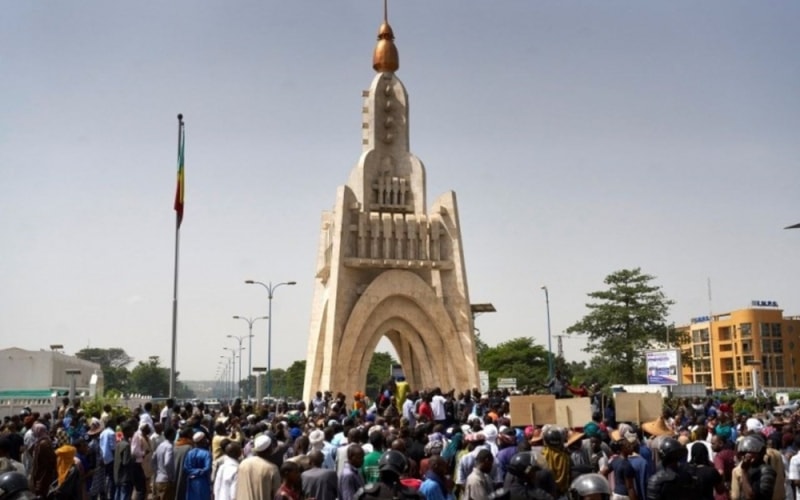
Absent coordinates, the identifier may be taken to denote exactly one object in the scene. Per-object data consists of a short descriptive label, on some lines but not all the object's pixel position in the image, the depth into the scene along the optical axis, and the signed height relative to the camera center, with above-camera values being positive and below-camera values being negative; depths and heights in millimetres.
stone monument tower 35312 +4240
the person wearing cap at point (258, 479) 9344 -1127
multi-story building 83750 +2563
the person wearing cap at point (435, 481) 8352 -1069
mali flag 25469 +5797
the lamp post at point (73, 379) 34438 +39
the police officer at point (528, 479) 7445 -971
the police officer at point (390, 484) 7203 -940
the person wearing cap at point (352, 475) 9438 -1121
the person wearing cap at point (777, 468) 10005 -1252
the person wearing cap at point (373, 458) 10203 -1018
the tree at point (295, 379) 113706 -181
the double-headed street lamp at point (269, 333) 48331 +2856
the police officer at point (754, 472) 9164 -1102
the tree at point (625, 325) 58000 +3425
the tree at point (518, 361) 78188 +1319
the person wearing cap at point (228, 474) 10328 -1178
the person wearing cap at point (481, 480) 8891 -1118
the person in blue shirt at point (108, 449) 14352 -1181
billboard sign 44781 +343
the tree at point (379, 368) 102688 +1016
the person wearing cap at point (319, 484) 8750 -1117
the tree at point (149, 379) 130500 +85
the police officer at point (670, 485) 7320 -978
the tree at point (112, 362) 121375 +3241
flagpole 23047 +1334
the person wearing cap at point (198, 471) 11359 -1265
